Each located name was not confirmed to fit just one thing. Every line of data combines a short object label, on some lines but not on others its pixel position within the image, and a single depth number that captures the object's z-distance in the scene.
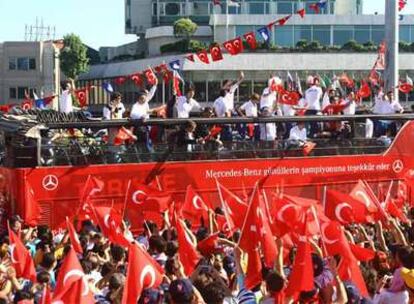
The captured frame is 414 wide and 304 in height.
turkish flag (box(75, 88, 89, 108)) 26.33
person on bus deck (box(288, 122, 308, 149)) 18.88
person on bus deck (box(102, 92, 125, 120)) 19.17
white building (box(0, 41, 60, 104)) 79.62
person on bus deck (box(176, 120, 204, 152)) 17.92
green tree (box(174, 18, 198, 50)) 70.69
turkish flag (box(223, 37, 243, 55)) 22.77
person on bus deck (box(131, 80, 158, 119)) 17.97
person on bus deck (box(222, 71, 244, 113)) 20.41
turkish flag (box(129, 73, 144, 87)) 24.73
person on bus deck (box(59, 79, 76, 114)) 21.22
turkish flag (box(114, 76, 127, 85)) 26.64
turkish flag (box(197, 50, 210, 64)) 22.68
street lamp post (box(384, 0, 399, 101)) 25.42
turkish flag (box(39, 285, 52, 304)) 7.22
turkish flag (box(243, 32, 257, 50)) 22.75
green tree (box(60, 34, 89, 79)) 77.62
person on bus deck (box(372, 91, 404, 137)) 20.16
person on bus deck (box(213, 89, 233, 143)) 20.19
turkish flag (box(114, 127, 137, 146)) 17.78
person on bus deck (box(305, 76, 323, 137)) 21.19
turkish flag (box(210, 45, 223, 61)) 22.31
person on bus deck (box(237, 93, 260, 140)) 19.20
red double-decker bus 16.44
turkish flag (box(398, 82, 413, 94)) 28.86
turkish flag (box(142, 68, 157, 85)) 22.20
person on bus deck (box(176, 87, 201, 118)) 19.66
